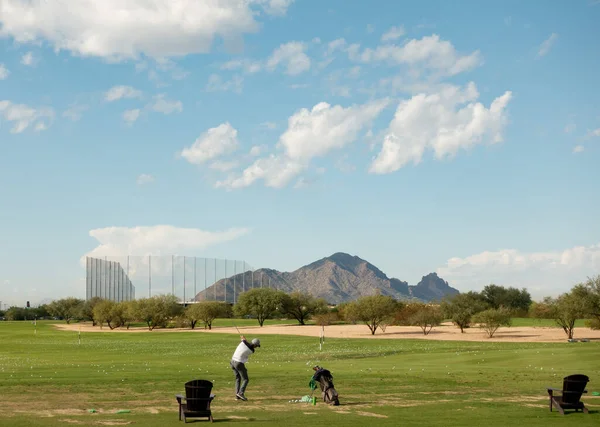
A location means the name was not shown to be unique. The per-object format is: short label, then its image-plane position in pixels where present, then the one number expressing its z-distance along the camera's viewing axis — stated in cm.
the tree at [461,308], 8869
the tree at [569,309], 6700
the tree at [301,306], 12506
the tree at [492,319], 7594
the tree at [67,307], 16274
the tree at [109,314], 12494
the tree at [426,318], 8506
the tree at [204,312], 11469
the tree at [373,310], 8756
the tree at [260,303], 12031
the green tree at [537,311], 11398
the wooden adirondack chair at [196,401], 1789
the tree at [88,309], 15162
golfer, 2234
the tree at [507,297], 13259
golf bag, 2100
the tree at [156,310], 11812
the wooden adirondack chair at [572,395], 1923
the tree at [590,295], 6656
